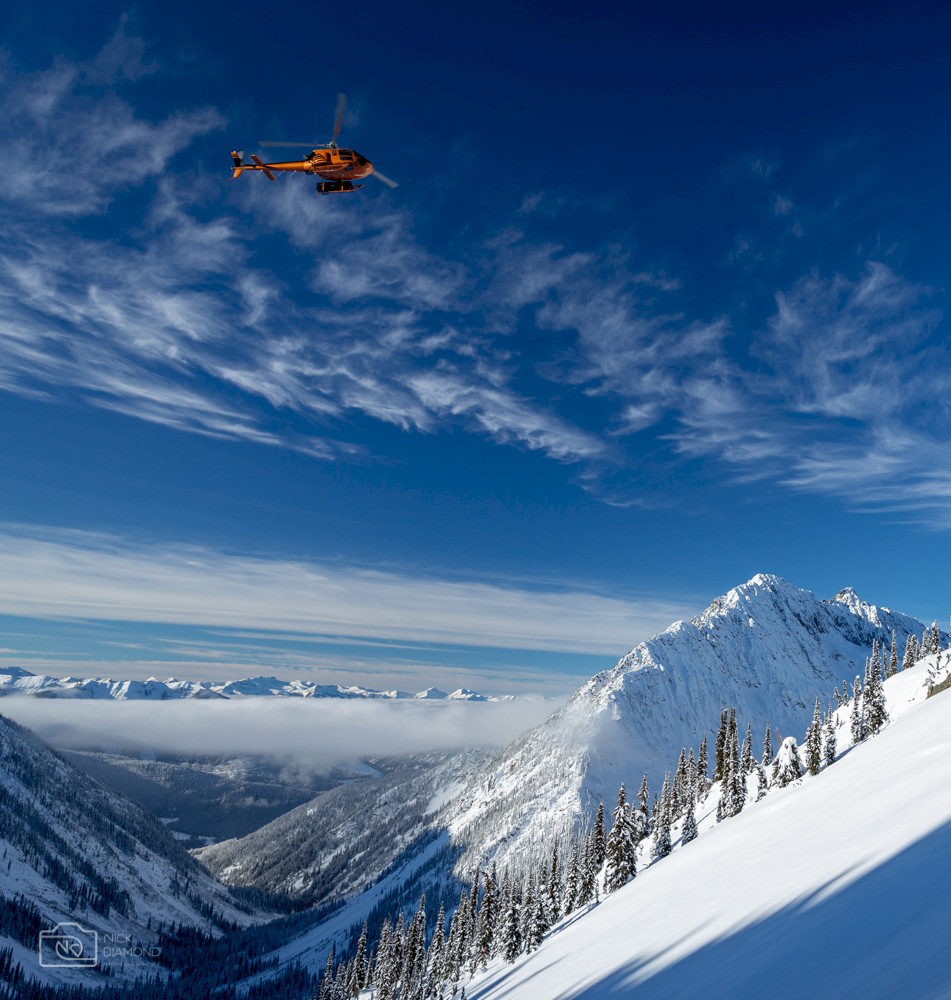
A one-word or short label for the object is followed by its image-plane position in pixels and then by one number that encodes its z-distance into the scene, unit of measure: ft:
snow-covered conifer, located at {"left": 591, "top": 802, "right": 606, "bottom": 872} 290.97
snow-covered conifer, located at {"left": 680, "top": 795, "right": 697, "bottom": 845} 253.03
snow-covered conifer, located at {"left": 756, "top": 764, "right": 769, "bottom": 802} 256.73
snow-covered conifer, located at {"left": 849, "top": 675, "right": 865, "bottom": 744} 248.93
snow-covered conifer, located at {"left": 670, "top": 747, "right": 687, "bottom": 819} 304.73
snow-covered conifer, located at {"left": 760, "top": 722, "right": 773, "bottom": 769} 317.01
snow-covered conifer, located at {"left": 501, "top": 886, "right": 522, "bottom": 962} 236.43
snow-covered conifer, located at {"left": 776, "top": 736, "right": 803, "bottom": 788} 234.38
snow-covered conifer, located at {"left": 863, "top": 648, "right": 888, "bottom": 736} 236.22
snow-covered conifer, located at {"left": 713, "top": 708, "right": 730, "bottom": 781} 356.79
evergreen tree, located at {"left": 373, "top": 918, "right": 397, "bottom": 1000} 291.17
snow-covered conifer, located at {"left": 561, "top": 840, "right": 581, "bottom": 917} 278.05
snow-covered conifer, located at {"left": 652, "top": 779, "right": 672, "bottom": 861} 252.83
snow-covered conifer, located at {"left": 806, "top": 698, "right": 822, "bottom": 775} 239.91
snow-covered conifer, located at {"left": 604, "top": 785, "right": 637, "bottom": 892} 239.30
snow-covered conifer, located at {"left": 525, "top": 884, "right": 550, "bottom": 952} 241.74
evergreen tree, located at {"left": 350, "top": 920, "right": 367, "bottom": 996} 318.47
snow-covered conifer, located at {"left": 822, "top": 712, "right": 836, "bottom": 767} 234.58
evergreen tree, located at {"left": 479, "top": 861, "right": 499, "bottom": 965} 279.28
